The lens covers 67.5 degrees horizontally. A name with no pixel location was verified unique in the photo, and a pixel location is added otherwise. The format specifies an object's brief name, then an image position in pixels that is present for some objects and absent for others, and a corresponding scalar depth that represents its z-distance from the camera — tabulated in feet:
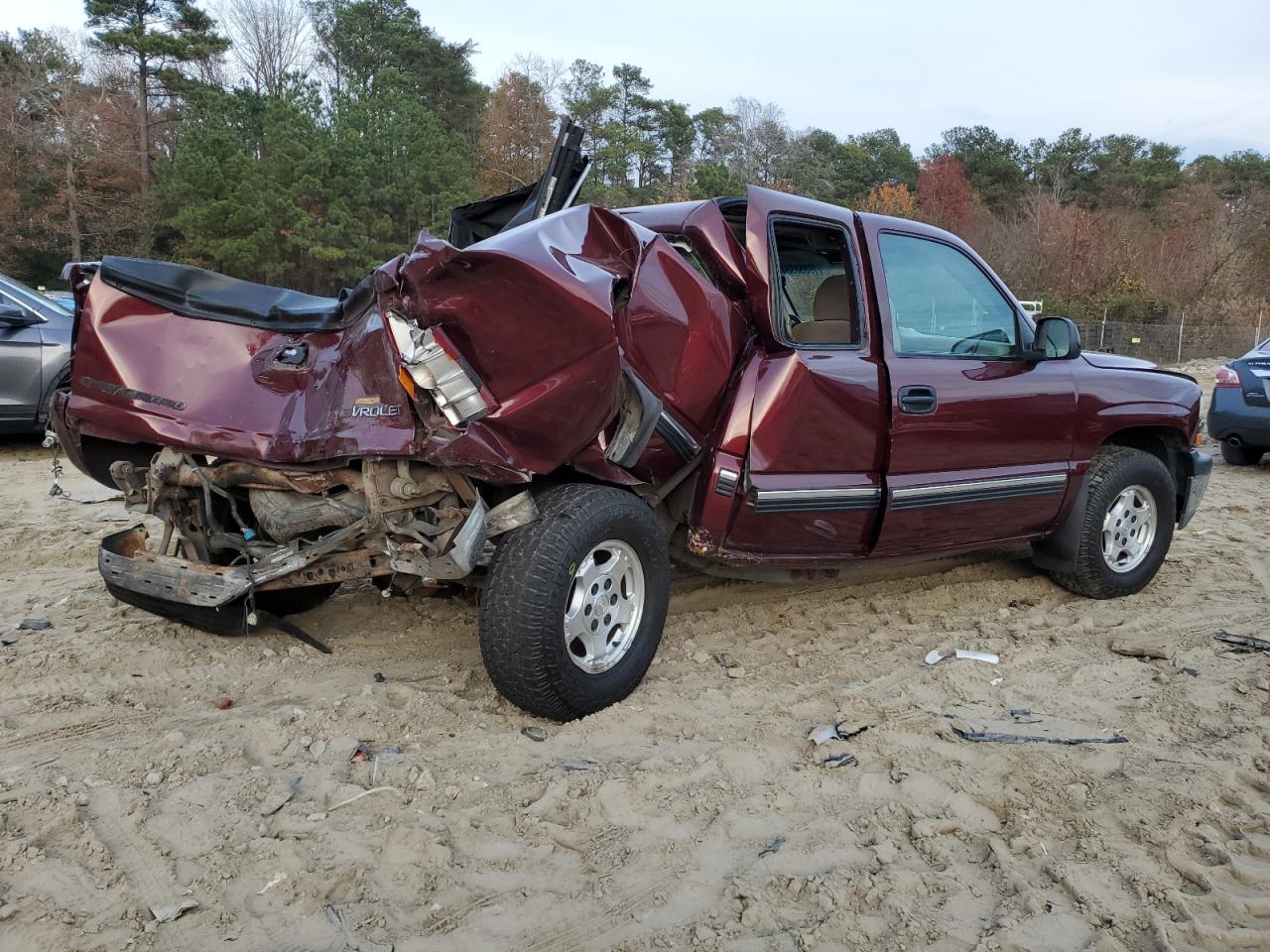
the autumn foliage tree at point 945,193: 153.38
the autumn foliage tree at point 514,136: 118.42
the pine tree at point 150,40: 101.96
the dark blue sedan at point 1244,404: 30.19
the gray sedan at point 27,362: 26.78
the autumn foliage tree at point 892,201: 147.54
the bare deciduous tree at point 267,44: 139.74
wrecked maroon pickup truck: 10.11
